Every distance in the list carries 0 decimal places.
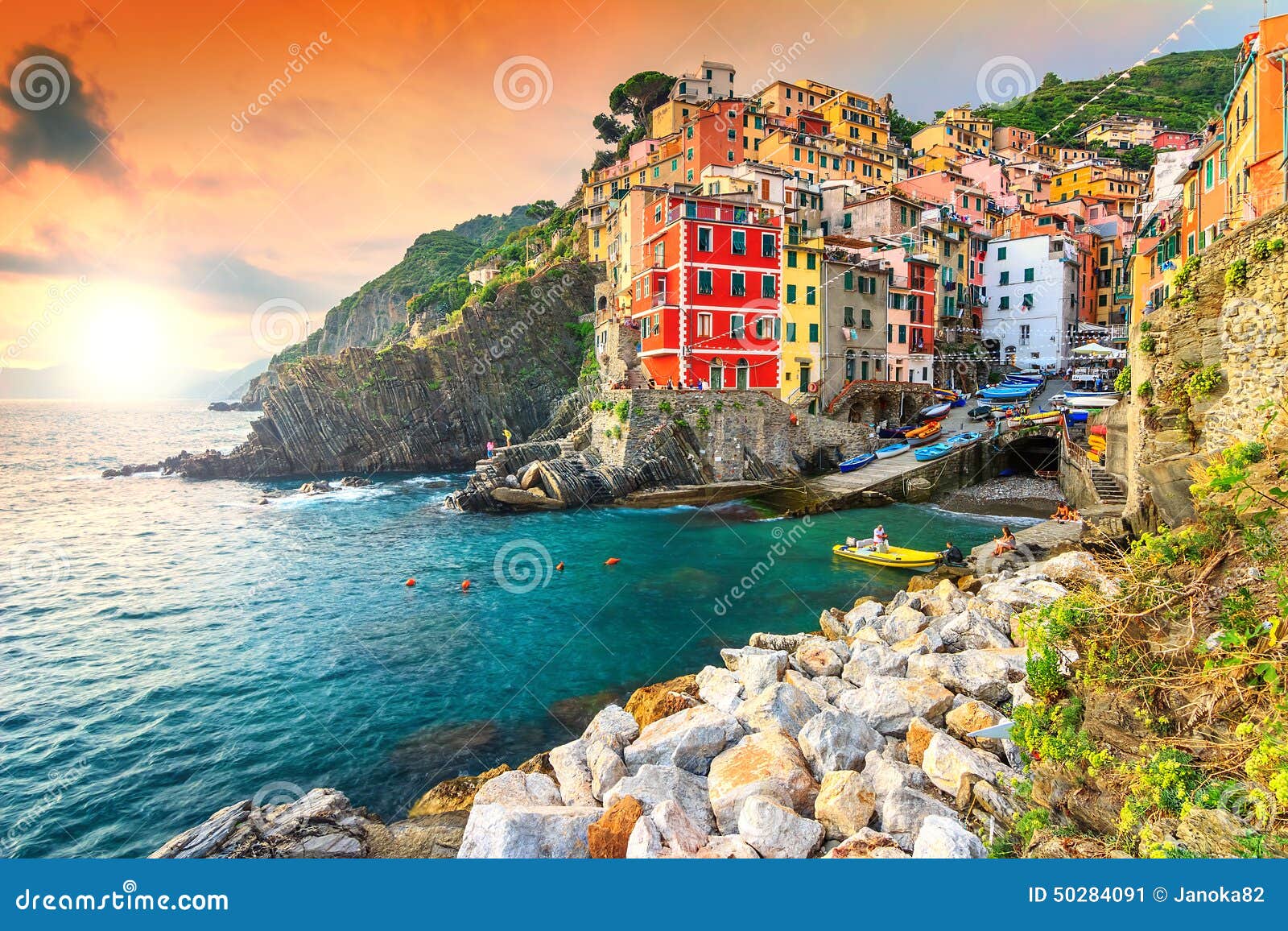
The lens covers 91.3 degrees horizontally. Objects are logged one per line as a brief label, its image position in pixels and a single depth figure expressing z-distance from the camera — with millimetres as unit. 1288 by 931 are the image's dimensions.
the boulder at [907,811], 6852
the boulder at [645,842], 6434
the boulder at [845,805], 7062
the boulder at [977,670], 10156
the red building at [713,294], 37188
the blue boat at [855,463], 36500
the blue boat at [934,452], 35312
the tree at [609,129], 80625
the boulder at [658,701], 10602
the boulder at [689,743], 8883
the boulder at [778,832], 6645
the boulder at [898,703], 9523
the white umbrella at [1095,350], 38525
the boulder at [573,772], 8602
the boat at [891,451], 37719
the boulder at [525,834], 6770
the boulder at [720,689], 10539
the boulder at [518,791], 8359
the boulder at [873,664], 11672
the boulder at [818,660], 12273
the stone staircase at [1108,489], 24844
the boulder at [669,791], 7492
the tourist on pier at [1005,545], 20609
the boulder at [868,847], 6277
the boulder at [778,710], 9430
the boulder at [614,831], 6793
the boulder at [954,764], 7516
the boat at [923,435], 39406
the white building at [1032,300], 54719
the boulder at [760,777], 7523
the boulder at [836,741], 8469
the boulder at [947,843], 5926
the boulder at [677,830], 6617
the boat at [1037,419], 36812
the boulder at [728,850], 6531
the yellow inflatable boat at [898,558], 21672
